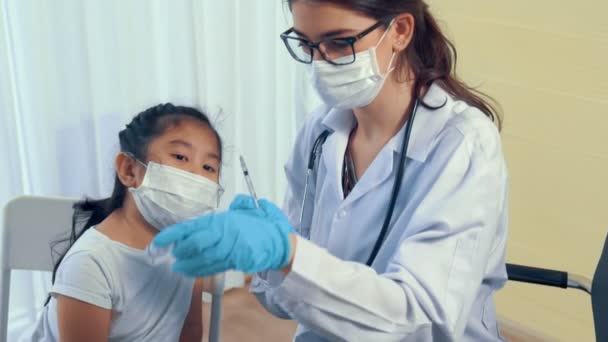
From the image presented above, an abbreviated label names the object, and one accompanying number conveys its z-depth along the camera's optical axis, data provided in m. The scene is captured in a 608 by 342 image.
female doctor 0.89
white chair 1.38
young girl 1.17
